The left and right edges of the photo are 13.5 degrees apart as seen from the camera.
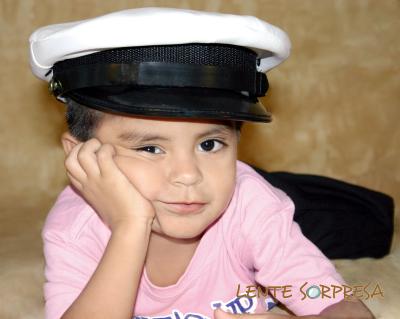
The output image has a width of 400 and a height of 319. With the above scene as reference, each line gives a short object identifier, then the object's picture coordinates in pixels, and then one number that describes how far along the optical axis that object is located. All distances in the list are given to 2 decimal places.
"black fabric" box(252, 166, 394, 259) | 1.82
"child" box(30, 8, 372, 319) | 1.49
